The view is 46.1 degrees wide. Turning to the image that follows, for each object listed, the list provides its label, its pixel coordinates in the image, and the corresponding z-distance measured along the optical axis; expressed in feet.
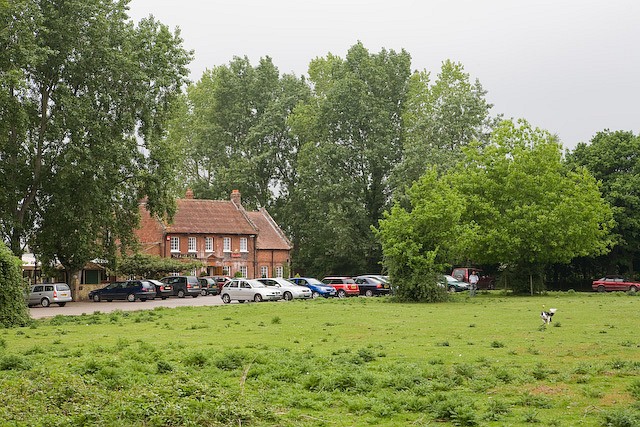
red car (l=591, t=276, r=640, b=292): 192.03
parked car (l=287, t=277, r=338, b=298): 176.76
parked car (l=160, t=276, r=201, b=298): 183.93
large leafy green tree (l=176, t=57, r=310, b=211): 262.47
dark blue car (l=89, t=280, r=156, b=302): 171.01
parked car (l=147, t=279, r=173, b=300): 176.89
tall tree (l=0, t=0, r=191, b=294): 137.18
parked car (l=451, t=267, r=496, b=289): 220.02
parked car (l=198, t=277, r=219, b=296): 198.90
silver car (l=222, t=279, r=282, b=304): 155.43
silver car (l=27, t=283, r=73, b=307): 155.94
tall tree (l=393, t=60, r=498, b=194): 216.33
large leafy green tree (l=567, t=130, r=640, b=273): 199.52
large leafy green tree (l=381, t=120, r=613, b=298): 168.86
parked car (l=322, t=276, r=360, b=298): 181.78
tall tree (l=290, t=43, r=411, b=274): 232.12
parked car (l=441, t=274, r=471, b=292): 201.82
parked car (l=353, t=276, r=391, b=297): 184.24
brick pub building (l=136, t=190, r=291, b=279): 228.22
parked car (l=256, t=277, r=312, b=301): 162.81
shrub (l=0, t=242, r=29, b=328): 94.07
